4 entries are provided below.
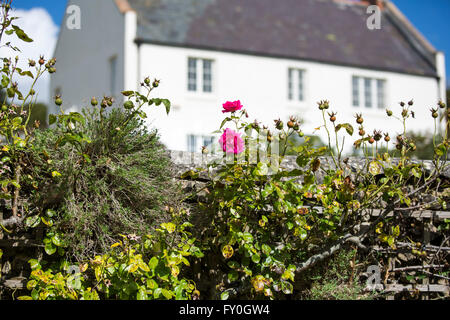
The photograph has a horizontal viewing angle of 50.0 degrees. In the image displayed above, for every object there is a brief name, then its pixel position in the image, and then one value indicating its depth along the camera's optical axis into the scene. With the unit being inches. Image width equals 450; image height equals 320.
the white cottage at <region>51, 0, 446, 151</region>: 579.5
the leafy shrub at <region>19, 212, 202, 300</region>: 118.1
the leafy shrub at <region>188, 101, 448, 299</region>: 131.2
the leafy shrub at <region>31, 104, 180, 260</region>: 123.2
